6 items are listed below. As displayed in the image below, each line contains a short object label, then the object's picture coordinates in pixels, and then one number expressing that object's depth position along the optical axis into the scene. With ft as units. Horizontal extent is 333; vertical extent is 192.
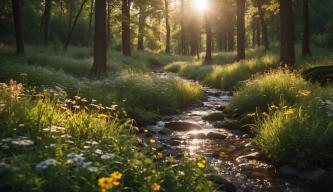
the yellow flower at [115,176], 10.89
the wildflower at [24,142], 12.86
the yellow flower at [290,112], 24.25
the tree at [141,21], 118.14
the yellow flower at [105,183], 10.19
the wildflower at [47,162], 11.71
